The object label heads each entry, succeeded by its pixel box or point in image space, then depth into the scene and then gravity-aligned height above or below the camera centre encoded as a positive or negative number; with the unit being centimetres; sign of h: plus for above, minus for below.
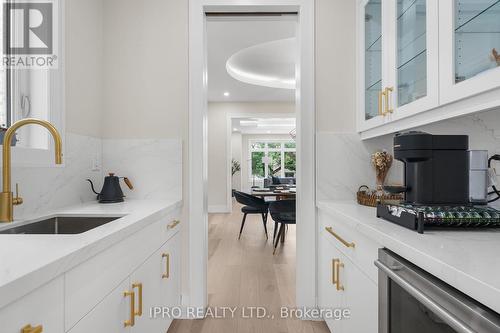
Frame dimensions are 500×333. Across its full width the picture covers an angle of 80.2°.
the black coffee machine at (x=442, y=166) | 120 -1
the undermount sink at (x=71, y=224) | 146 -29
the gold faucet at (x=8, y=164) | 119 +0
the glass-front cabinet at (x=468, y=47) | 99 +43
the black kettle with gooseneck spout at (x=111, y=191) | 191 -17
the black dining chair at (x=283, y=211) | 362 -57
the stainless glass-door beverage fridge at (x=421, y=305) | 62 -34
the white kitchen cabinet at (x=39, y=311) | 61 -33
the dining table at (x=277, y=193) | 471 -46
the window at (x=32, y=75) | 153 +49
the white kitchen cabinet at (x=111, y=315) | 92 -52
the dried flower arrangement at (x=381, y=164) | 194 +0
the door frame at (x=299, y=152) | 211 +9
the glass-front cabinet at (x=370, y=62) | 180 +67
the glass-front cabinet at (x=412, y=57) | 125 +52
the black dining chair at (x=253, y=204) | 438 -58
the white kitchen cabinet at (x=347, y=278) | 122 -57
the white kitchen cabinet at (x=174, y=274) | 182 -71
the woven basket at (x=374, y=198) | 169 -20
